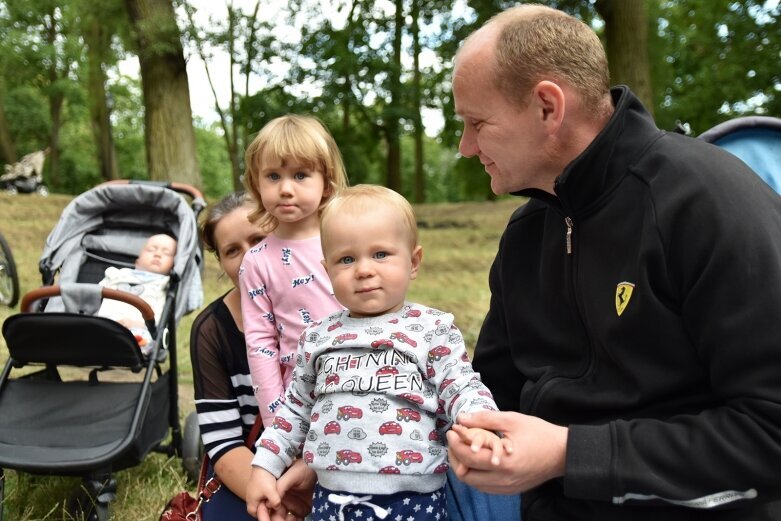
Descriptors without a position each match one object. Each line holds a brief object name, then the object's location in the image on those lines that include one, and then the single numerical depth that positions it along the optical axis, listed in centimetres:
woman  230
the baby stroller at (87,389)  314
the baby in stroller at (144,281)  387
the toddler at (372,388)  176
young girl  235
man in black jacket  139
